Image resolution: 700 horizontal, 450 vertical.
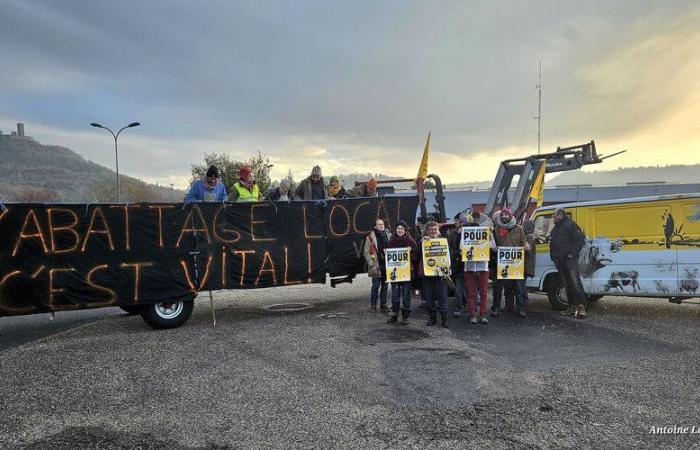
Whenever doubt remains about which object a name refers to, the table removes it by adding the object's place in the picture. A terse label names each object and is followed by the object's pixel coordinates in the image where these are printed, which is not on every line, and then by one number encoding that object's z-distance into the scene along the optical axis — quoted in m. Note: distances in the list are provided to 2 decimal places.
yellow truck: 7.57
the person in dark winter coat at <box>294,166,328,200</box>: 9.59
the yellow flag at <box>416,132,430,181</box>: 11.30
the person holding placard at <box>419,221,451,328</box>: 7.36
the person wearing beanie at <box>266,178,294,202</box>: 10.04
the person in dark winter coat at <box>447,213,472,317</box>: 8.34
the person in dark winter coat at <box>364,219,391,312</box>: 8.40
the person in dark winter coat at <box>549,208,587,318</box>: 8.09
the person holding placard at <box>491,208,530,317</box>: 8.11
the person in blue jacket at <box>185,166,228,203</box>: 8.19
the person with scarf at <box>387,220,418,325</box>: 7.55
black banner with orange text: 6.60
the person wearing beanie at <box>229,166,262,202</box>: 8.82
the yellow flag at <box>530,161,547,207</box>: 12.15
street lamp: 36.16
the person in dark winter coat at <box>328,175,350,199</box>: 10.33
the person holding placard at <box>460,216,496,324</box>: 7.71
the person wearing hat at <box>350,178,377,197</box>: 10.52
